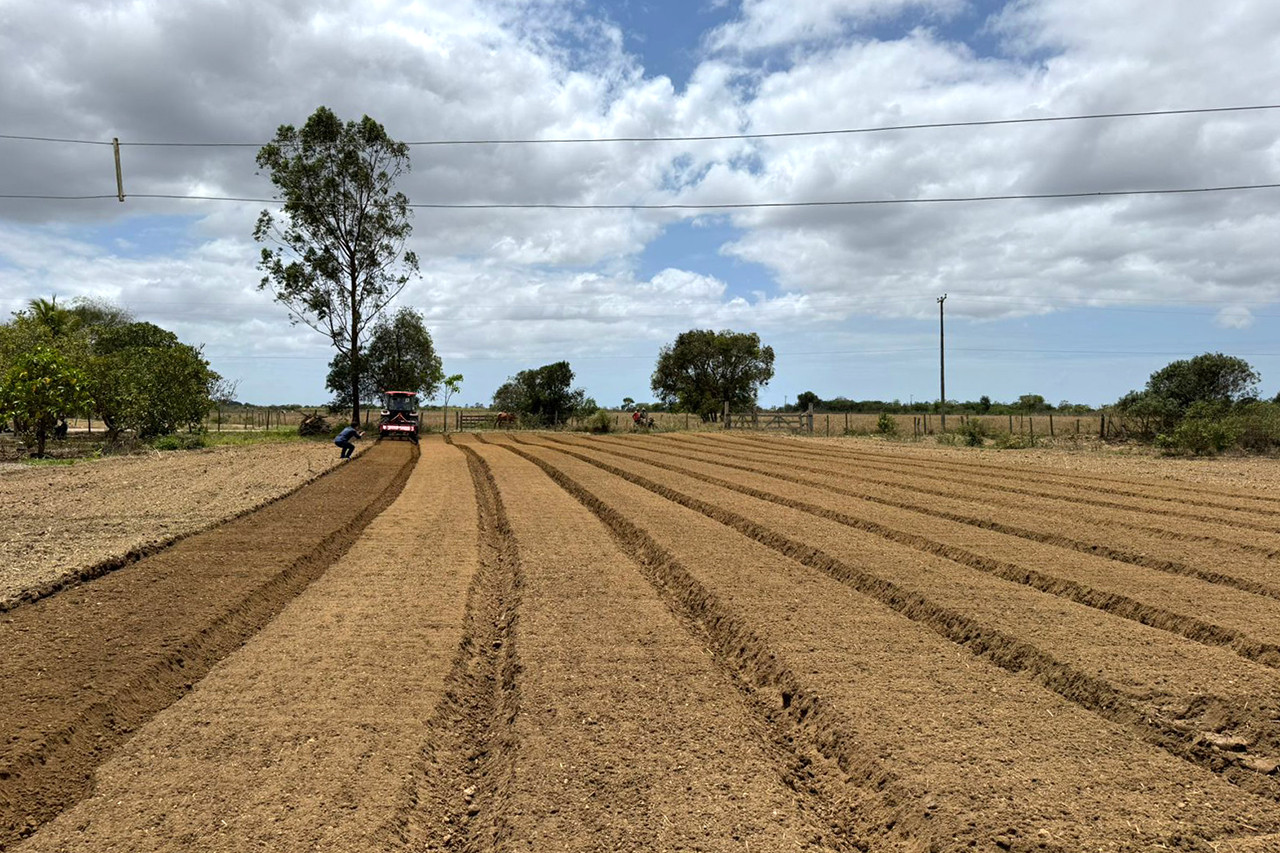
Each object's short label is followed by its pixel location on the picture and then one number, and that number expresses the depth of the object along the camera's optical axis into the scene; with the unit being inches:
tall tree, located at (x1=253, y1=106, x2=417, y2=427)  1515.7
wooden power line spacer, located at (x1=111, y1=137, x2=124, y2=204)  585.3
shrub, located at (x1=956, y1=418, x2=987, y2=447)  1397.6
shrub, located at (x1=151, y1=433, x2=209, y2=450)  1205.6
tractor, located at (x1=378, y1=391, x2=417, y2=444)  1354.6
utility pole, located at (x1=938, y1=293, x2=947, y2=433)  1923.6
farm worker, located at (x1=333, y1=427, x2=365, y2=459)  994.1
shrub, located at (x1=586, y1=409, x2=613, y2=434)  2015.3
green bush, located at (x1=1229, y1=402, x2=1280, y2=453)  1125.1
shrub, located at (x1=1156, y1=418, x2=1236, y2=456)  1098.7
